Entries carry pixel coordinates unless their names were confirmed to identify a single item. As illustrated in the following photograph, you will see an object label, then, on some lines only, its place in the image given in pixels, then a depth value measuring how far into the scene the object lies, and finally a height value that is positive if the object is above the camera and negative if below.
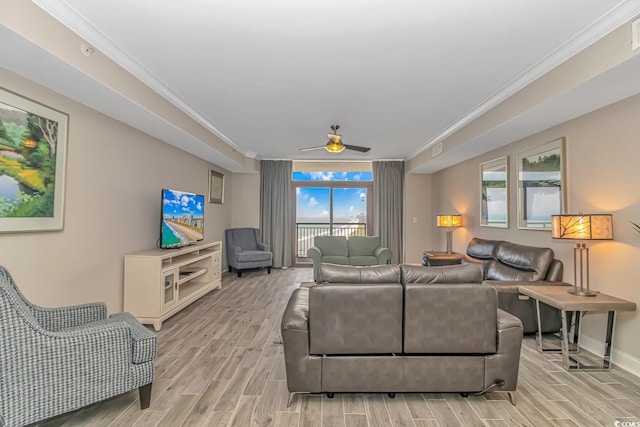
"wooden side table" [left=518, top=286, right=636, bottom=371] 2.46 -0.67
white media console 3.40 -0.78
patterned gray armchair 1.55 -0.81
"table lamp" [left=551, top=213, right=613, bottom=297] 2.62 -0.06
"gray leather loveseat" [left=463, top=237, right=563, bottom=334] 3.12 -0.62
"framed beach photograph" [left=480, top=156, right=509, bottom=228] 4.48 +0.44
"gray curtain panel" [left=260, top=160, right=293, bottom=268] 7.29 +0.26
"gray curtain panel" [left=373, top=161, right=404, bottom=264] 7.34 +0.41
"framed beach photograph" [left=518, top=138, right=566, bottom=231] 3.43 +0.45
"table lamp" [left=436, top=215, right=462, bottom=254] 5.68 +0.00
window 7.54 +0.39
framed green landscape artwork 2.21 +0.41
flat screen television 3.90 -0.01
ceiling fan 4.15 +1.04
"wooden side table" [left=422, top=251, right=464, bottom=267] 5.18 -0.64
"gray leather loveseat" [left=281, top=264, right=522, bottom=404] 2.05 -0.80
